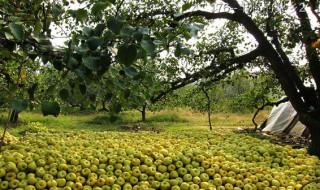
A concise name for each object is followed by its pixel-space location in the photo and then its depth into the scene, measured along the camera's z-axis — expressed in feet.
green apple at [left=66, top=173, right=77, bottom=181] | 9.47
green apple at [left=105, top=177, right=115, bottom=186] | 9.40
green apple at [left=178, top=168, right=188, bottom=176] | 10.29
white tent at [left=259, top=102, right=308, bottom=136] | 46.00
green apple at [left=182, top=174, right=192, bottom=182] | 9.98
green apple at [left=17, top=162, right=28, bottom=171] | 9.59
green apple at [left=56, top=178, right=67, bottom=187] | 9.27
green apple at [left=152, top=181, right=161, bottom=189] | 9.63
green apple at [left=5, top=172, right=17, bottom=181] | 9.22
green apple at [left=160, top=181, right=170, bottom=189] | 9.62
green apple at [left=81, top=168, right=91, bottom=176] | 9.80
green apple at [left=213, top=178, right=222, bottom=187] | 10.12
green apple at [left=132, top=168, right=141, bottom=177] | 9.86
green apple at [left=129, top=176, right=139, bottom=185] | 9.66
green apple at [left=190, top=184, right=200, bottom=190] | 9.58
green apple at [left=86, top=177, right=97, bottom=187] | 9.46
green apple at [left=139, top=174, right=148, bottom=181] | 9.76
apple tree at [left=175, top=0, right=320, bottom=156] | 22.31
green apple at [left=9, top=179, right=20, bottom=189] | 9.04
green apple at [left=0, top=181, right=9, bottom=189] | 9.03
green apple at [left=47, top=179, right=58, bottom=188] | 9.08
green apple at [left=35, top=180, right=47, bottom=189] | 9.02
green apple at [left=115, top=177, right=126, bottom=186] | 9.52
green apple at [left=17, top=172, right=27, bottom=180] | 9.34
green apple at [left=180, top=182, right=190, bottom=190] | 9.62
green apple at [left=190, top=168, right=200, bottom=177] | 10.19
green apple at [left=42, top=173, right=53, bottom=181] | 9.27
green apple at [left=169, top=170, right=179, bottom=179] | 10.12
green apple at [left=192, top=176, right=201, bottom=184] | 9.92
